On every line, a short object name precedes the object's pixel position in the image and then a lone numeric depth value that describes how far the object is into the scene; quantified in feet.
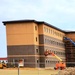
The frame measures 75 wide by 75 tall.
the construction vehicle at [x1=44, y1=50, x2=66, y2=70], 191.28
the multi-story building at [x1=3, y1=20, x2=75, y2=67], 231.91
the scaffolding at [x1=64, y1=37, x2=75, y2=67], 326.85
